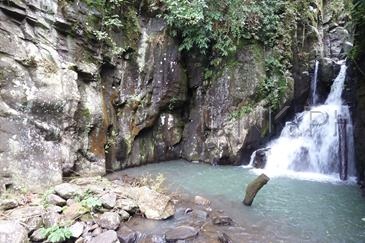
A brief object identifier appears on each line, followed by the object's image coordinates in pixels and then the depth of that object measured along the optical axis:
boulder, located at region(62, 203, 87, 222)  5.07
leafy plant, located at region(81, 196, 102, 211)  5.38
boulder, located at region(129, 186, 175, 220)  5.84
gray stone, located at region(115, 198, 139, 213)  5.68
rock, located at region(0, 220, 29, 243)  4.32
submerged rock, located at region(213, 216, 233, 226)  5.75
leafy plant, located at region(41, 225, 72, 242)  4.57
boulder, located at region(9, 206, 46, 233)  4.74
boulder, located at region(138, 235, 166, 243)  4.99
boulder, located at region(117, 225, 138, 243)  4.93
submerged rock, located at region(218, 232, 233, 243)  5.05
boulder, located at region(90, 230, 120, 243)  4.65
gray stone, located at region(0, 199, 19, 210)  5.16
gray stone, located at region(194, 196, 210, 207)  6.71
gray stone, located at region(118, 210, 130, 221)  5.49
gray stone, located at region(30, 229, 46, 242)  4.57
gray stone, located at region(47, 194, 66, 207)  5.42
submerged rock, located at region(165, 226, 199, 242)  5.05
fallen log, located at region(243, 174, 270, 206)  6.66
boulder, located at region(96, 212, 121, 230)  5.12
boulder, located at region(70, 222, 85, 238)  4.77
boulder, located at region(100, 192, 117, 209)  5.54
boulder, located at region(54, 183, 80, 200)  5.64
